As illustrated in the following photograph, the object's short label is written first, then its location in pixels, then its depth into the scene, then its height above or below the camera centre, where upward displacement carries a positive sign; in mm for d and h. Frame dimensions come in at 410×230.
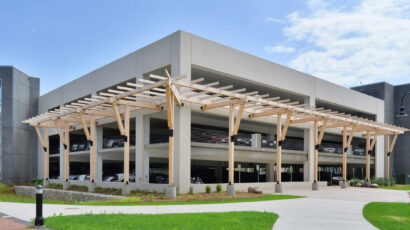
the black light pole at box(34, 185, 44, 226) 9867 -2042
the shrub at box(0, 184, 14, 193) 36334 -5493
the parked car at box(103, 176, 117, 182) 31553 -3791
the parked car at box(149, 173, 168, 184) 29203 -3565
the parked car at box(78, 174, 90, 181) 34666 -4070
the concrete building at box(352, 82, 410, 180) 58281 +4060
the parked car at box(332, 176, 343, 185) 46441 -5443
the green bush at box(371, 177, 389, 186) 38788 -4766
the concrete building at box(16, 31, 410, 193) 25359 +1468
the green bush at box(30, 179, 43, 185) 39500 -5208
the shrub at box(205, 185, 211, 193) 23625 -3449
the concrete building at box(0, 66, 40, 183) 43031 +403
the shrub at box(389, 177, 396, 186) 39919 -4841
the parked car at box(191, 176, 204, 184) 28325 -3517
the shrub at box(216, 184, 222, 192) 24500 -3501
